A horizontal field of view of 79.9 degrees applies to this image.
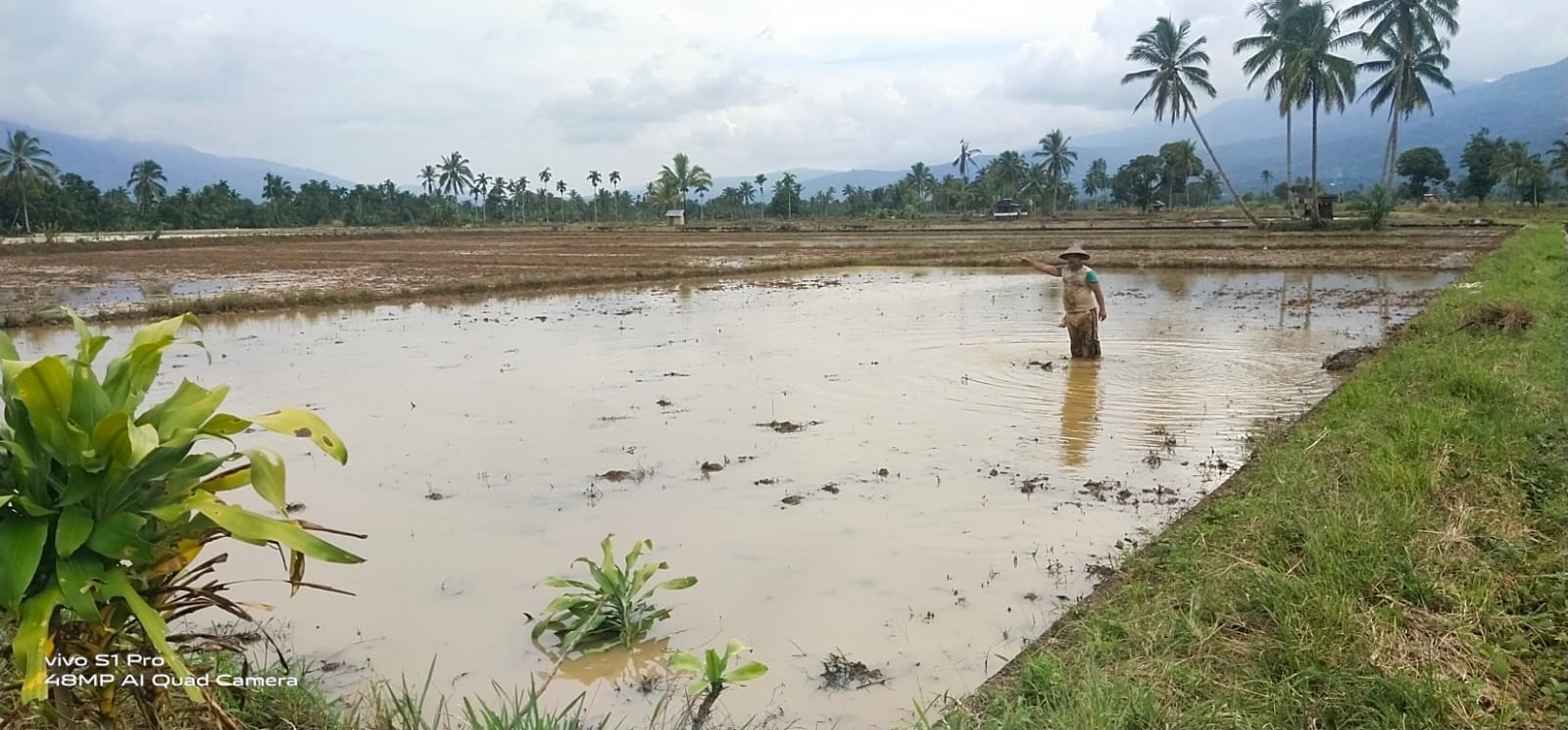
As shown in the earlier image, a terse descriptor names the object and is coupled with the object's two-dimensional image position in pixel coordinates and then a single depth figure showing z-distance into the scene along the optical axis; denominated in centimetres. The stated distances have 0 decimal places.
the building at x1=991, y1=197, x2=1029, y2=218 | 5831
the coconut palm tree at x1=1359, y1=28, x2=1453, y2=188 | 3203
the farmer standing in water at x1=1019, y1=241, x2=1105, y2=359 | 855
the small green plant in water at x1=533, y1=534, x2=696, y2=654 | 339
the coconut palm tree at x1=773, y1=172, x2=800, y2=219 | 6725
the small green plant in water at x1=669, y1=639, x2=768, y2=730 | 242
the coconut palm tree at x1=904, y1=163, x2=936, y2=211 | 7459
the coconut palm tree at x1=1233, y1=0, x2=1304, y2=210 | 3203
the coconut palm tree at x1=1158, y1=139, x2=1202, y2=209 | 5894
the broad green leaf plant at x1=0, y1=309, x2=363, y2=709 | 192
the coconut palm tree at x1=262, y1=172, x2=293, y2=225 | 6881
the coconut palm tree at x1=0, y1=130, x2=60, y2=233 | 4572
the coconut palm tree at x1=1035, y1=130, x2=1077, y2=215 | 6241
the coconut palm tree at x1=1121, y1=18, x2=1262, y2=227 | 3288
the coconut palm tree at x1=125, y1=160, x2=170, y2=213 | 6195
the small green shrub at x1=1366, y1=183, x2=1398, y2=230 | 2802
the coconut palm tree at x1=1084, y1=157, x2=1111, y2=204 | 7918
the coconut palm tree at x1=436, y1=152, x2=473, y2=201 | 8050
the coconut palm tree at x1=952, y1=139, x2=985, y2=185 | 8338
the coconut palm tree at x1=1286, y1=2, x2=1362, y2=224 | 3102
